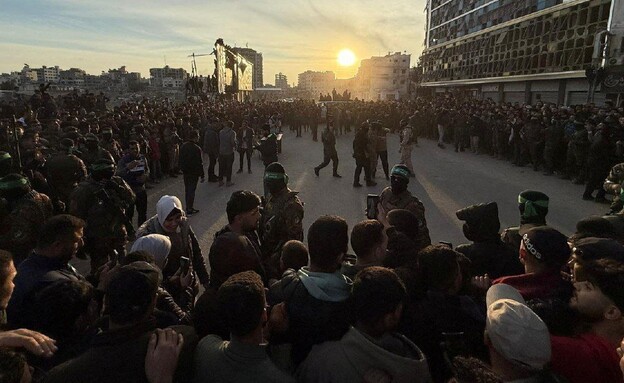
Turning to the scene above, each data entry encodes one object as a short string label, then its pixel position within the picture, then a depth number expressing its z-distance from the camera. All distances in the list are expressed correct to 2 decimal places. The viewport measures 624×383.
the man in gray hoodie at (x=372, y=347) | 1.71
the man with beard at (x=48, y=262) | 2.31
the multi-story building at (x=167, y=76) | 117.86
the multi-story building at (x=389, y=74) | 84.25
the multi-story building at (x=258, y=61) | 116.46
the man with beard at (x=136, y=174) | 6.73
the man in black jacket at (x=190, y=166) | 8.05
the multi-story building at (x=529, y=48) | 18.45
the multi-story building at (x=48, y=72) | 123.01
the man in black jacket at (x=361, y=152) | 10.16
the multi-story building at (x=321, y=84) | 176.64
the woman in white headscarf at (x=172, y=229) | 3.36
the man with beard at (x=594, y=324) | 1.70
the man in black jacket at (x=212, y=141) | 10.78
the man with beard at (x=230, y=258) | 2.43
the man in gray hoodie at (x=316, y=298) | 1.97
